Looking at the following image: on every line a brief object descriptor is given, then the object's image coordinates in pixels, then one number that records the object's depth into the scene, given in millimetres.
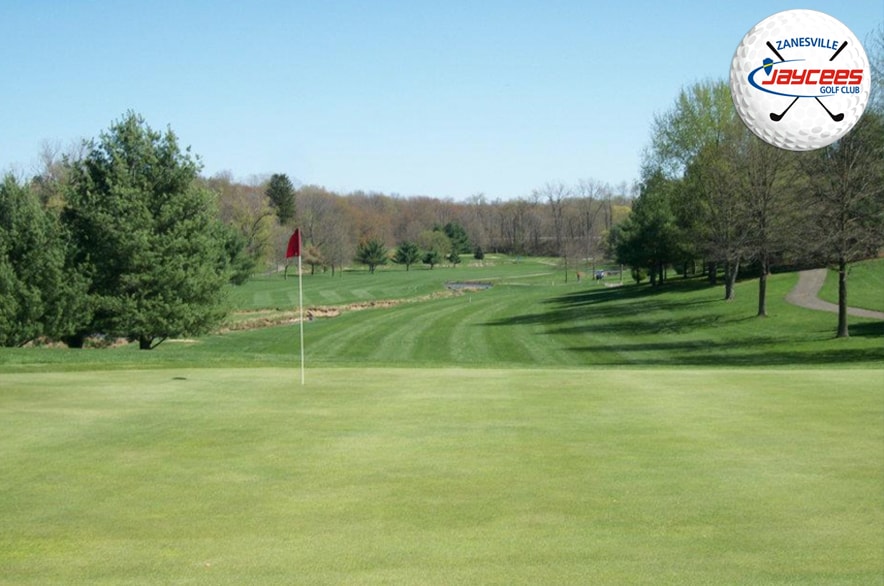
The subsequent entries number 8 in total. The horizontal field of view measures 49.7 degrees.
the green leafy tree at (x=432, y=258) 144500
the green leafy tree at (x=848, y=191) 35688
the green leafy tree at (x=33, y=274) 33844
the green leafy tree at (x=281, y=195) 137375
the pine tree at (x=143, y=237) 37031
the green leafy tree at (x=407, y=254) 142500
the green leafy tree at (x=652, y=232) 64562
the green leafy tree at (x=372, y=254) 135125
